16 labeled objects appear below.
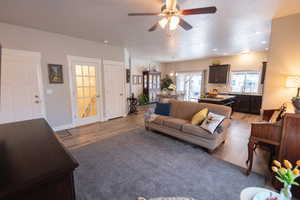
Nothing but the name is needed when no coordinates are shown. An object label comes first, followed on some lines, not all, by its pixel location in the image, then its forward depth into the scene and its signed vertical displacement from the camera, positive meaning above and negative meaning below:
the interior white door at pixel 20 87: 3.14 -0.09
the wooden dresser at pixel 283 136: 1.71 -0.64
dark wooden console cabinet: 0.71 -0.50
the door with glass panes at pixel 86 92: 4.30 -0.25
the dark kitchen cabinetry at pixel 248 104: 6.00 -0.74
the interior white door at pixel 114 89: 4.91 -0.15
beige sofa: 2.75 -0.89
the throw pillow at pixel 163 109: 3.98 -0.67
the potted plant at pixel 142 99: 7.96 -0.79
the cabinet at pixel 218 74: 6.85 +0.65
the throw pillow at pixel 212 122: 2.70 -0.71
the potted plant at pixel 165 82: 9.22 +0.24
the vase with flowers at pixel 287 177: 1.05 -0.68
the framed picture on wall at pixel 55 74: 3.73 +0.28
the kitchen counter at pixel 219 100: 4.91 -0.48
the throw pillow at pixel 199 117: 3.02 -0.68
